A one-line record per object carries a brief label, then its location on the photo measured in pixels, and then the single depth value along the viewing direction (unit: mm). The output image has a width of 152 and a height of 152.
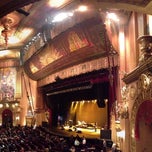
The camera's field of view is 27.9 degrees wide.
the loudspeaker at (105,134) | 12118
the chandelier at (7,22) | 16272
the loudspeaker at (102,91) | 17328
